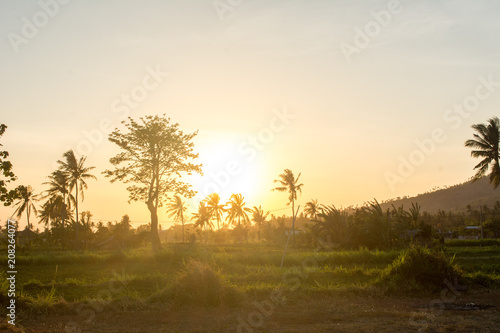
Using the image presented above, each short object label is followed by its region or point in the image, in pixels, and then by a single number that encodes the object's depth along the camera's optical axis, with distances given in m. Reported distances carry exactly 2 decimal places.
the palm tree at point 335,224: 40.25
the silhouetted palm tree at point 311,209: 75.94
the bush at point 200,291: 15.58
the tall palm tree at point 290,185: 62.81
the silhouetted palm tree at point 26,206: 63.50
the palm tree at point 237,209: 80.62
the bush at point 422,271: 18.14
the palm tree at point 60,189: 57.69
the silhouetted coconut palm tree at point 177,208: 81.88
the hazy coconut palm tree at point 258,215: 84.32
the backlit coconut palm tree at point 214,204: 81.44
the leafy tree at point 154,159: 40.19
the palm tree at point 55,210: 59.11
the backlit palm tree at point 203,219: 82.88
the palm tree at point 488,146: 44.28
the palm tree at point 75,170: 52.69
